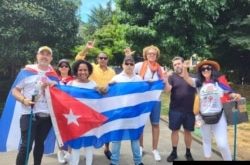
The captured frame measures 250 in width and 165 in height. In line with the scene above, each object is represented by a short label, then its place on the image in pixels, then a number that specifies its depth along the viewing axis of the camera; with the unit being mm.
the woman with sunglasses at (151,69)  3874
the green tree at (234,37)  9876
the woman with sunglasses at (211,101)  3306
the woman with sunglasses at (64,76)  3955
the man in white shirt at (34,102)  3092
